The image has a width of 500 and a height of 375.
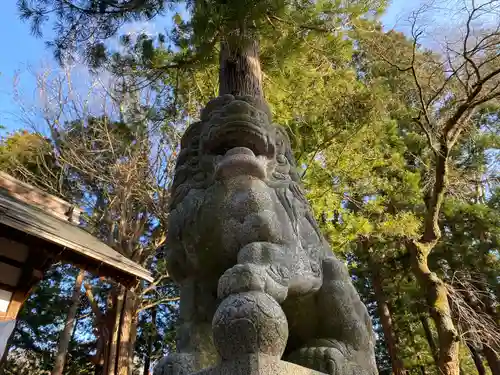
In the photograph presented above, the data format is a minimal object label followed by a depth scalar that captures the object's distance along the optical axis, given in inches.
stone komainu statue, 74.2
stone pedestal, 58.8
